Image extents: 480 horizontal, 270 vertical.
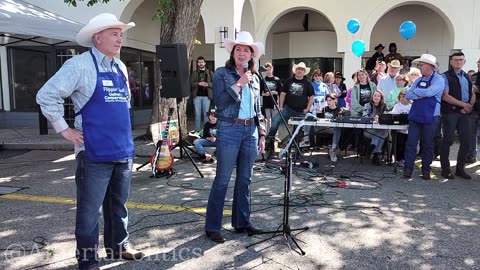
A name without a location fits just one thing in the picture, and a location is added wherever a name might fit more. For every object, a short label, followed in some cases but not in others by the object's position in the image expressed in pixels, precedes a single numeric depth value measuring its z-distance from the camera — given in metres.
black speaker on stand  6.54
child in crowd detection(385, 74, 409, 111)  7.68
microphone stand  3.71
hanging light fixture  10.62
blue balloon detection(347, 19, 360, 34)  11.56
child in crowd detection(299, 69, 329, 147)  8.50
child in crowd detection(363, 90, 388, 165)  7.48
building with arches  11.10
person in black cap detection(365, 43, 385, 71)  12.49
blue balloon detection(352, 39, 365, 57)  11.11
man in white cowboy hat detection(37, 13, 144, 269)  2.79
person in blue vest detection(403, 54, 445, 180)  6.12
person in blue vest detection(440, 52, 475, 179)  6.40
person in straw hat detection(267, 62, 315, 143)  8.08
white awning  7.24
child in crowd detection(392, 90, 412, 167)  7.22
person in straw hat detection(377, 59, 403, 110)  8.20
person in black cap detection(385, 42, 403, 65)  11.97
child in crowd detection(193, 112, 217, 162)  7.46
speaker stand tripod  6.54
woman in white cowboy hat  3.62
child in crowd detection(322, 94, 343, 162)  7.85
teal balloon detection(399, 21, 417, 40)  10.63
